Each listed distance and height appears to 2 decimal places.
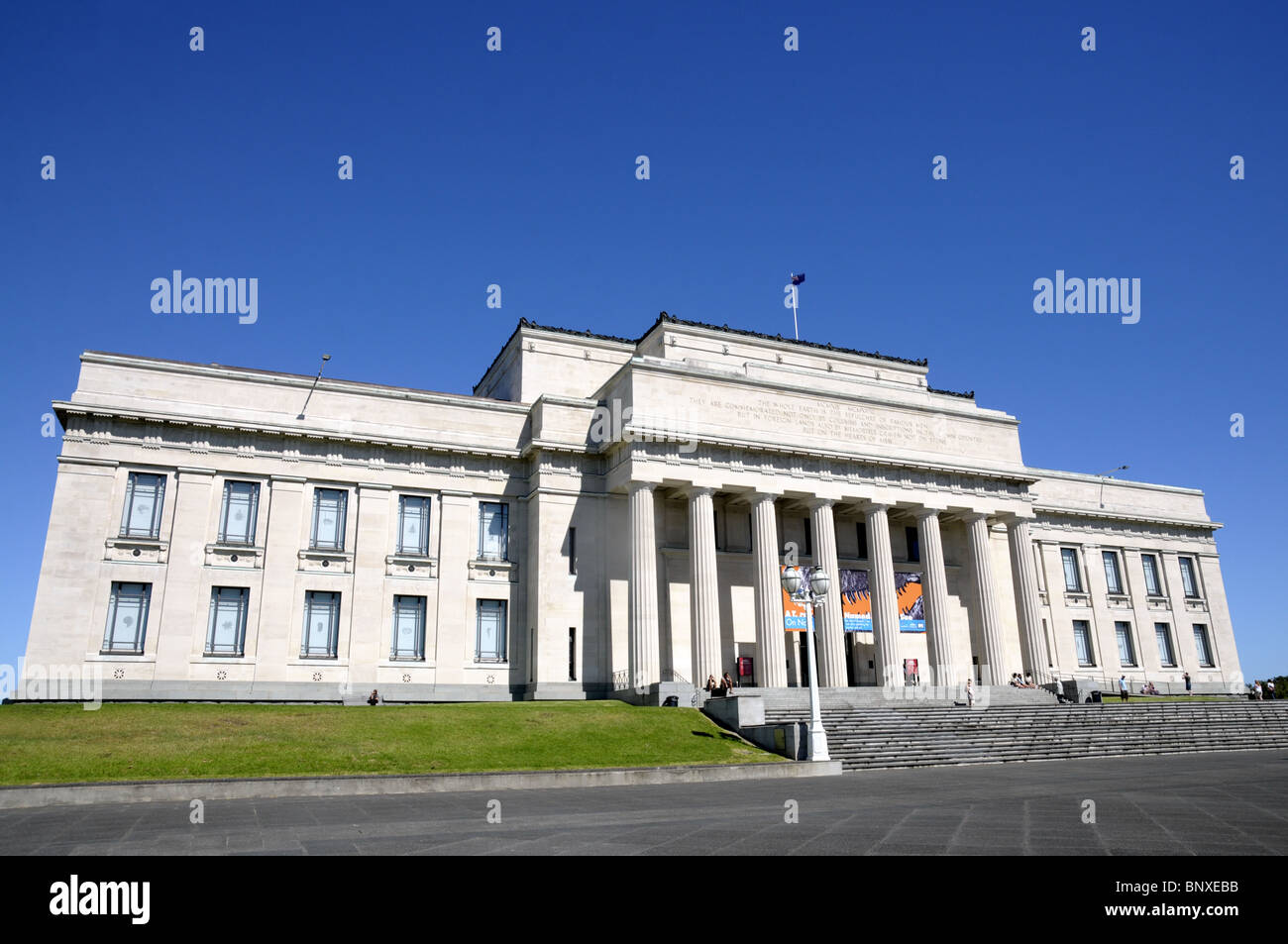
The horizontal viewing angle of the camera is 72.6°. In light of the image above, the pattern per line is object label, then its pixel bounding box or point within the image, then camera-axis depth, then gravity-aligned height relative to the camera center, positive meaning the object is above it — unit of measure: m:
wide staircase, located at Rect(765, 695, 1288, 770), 30.25 -1.76
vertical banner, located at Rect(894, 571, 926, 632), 46.06 +4.39
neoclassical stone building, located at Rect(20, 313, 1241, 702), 36.69 +7.90
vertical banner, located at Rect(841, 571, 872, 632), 44.91 +4.40
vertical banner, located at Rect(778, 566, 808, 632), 41.94 +3.49
